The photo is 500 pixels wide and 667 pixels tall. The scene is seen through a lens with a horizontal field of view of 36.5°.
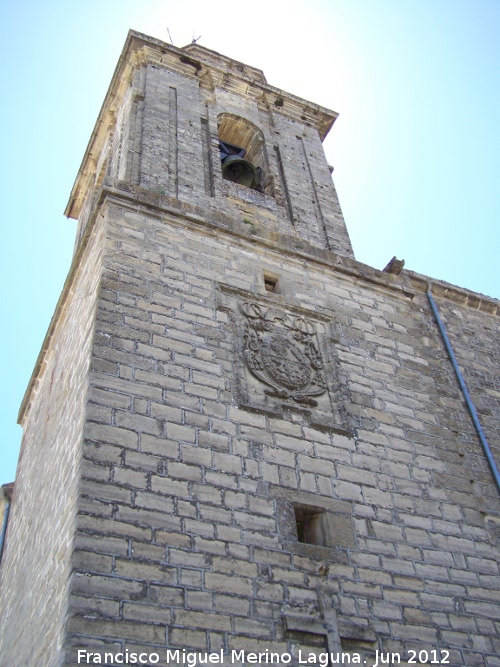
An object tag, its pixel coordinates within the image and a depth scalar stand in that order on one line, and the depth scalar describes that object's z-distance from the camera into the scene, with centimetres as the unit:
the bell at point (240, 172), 1110
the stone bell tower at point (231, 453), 544
